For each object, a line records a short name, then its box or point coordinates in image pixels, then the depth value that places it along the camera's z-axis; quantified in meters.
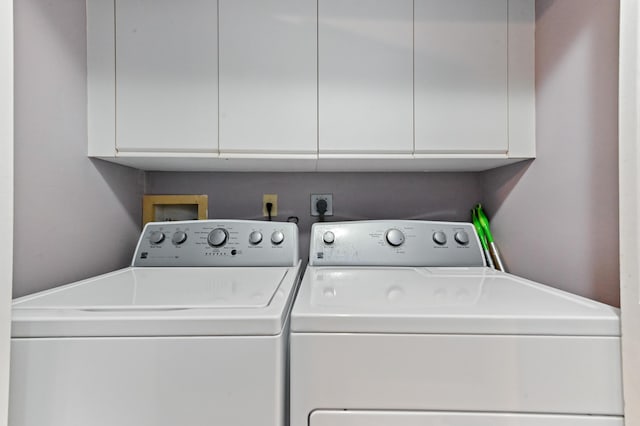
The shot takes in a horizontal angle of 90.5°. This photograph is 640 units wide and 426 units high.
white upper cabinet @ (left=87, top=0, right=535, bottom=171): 1.02
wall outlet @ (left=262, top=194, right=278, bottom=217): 1.42
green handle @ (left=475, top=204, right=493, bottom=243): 1.30
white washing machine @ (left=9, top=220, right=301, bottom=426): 0.54
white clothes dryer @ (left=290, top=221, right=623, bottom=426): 0.57
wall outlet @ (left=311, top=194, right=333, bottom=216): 1.42
